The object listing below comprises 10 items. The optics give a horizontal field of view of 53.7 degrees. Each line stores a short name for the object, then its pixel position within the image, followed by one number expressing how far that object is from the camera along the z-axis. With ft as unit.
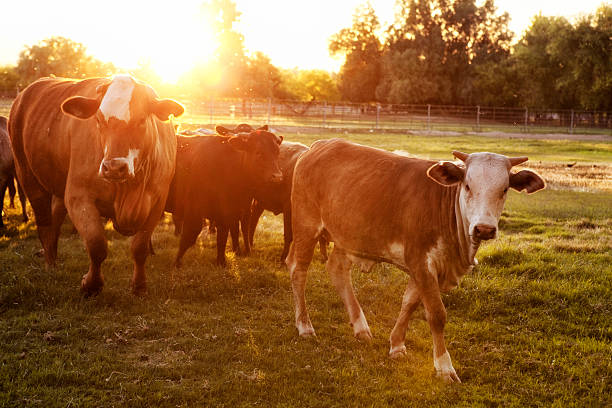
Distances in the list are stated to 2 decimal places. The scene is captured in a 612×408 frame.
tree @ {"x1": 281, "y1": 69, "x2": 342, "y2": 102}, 323.57
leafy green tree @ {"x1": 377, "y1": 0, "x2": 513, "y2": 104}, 212.02
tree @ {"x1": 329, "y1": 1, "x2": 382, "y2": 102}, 236.84
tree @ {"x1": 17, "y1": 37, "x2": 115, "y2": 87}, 216.95
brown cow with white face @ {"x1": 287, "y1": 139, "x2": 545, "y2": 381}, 15.21
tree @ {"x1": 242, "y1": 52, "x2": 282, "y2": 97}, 226.79
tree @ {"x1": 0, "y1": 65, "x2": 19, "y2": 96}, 223.22
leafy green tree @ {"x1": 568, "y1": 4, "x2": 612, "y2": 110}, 167.12
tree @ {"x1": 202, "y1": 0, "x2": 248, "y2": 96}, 229.45
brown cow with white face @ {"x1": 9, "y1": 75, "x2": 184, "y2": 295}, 18.43
